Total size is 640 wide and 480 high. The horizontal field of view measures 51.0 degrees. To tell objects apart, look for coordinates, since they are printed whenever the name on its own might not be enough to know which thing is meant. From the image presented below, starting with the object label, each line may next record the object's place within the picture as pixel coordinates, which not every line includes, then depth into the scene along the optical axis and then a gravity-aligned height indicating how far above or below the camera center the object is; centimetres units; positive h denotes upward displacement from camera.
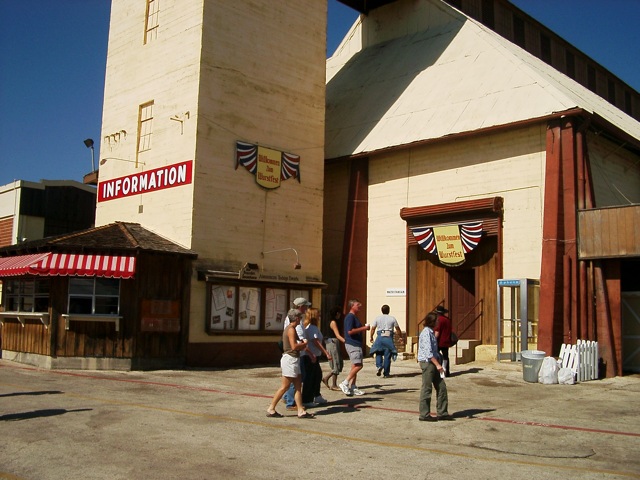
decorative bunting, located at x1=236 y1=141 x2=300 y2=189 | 2159 +494
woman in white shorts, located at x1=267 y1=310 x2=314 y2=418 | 1060 -84
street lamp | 2936 +715
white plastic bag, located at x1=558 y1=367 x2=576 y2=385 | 1619 -131
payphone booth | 1872 +14
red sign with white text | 2050 +413
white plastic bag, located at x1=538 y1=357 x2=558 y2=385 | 1623 -121
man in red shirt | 1602 -31
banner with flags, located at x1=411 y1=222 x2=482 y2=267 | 2133 +256
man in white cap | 1136 -36
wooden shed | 1795 +19
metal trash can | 1641 -105
